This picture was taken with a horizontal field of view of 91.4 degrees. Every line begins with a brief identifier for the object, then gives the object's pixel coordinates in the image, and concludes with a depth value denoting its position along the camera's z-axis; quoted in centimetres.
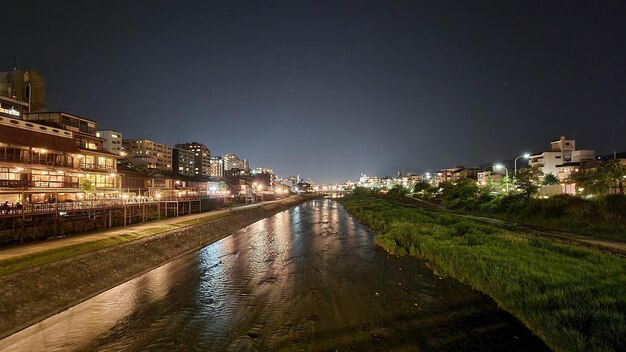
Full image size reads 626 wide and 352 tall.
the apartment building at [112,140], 8969
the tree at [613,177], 3675
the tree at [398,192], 11231
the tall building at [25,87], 6361
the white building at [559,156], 7581
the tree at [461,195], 5764
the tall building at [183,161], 13312
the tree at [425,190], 8879
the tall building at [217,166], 16750
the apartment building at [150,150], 11619
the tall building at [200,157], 15388
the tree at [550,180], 6406
